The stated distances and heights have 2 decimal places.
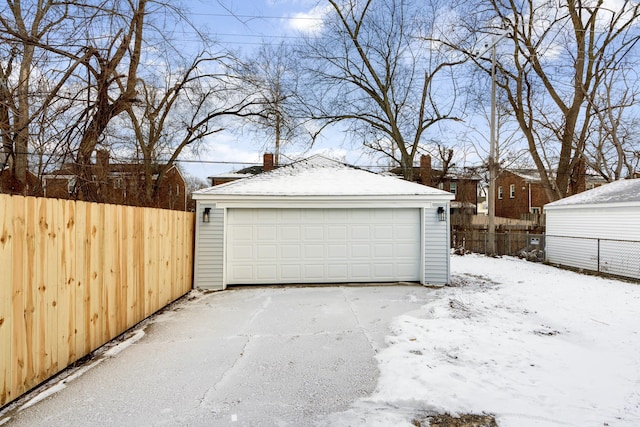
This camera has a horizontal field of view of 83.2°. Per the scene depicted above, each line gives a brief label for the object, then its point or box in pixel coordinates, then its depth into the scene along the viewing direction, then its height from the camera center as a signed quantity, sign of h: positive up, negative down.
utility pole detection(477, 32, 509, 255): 14.09 +1.57
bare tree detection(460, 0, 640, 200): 16.33 +7.12
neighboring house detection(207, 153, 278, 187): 19.38 +2.81
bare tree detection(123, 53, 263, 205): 13.80 +3.80
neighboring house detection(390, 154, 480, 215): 22.94 +2.13
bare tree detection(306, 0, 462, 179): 17.78 +7.30
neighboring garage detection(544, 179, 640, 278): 10.06 -0.58
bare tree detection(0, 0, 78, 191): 3.21 +1.37
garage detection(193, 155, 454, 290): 8.05 -0.48
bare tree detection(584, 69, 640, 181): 17.11 +4.02
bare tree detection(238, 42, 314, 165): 10.54 +4.17
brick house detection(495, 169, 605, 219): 29.89 +1.53
